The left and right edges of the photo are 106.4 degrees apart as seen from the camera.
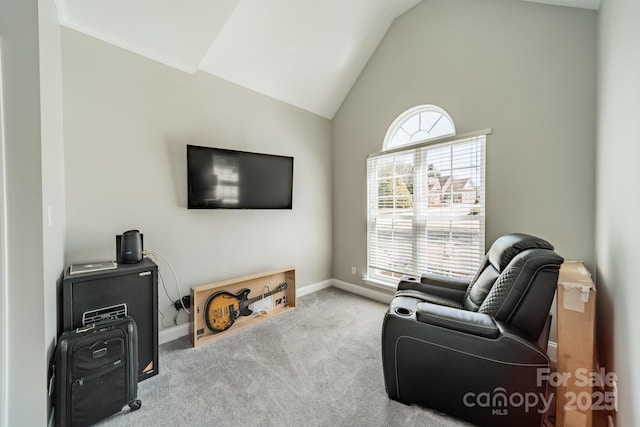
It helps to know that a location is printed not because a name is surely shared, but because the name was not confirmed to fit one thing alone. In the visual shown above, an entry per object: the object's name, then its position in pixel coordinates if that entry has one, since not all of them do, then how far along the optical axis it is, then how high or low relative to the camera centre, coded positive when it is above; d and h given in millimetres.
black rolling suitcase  1347 -972
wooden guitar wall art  2389 -1043
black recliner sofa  1291 -812
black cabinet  1585 -631
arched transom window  2770 +1035
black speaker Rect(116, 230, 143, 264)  1896 -300
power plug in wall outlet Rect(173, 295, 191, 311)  2387 -934
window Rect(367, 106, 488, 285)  2541 +87
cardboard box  1281 -785
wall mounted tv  2389 +344
